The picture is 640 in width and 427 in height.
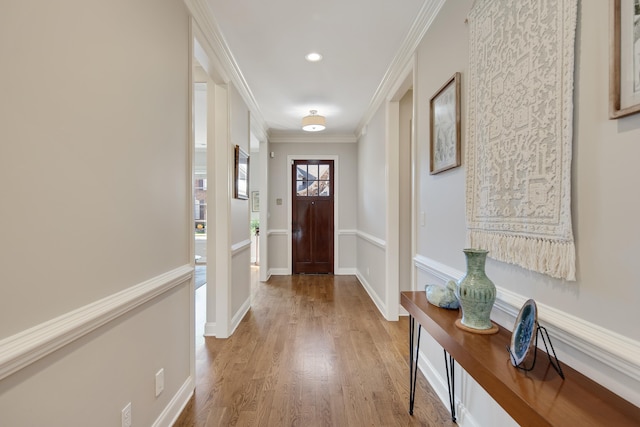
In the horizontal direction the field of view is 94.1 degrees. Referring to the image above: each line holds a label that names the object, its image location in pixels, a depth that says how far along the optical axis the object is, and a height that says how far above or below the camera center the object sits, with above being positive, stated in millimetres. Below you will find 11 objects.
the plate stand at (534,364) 873 -470
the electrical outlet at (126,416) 1221 -860
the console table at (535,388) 699 -481
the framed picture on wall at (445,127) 1614 +497
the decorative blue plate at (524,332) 873 -372
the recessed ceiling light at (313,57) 2537 +1327
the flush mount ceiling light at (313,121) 3908 +1168
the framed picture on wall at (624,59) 734 +388
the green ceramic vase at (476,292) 1142 -314
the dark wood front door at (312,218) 5449 -145
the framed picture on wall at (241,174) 2980 +385
